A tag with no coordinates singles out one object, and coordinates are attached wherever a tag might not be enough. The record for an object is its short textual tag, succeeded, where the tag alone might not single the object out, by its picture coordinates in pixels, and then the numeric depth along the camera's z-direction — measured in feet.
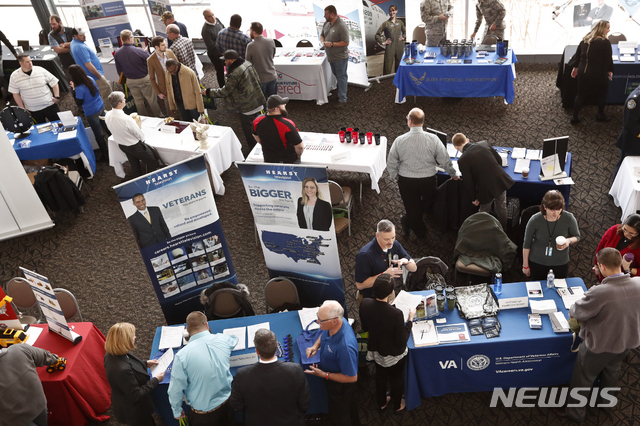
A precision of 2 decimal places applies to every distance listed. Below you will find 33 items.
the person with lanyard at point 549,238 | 13.00
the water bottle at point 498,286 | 13.11
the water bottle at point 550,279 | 13.03
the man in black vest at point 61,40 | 30.01
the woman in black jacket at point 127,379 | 11.02
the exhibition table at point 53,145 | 22.63
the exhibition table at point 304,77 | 27.61
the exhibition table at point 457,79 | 24.97
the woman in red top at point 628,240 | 12.43
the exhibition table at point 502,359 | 12.09
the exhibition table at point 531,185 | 17.35
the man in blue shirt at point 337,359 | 10.64
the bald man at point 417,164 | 16.48
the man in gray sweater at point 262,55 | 24.50
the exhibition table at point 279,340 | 12.42
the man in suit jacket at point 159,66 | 24.26
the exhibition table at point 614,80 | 23.07
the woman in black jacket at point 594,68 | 21.60
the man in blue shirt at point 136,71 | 25.76
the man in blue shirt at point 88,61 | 25.80
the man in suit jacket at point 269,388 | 10.24
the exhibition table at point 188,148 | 21.70
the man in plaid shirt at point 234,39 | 25.91
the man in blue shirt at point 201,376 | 10.77
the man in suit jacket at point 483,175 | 16.19
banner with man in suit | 13.52
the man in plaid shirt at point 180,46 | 26.03
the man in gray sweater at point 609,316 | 10.54
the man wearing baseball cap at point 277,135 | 18.17
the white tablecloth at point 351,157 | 19.53
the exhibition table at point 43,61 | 32.35
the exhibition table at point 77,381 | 12.89
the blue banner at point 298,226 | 13.79
